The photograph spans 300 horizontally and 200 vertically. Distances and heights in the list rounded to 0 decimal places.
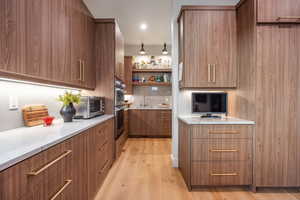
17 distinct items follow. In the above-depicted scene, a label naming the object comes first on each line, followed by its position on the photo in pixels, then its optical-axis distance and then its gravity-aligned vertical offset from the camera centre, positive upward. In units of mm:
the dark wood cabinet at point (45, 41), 852 +500
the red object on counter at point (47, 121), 1313 -221
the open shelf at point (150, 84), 4117 +492
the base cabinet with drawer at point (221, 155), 1655 -705
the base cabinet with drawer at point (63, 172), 639 -497
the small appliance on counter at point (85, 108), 1778 -121
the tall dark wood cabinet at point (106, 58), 2246 +714
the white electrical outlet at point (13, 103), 1148 -37
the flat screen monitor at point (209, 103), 2042 -54
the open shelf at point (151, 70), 4115 +924
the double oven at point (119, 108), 2490 -181
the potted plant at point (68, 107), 1530 -100
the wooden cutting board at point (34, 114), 1257 -156
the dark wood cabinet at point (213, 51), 1910 +712
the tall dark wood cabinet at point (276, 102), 1637 -28
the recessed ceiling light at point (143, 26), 3187 +1814
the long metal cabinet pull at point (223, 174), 1654 -943
